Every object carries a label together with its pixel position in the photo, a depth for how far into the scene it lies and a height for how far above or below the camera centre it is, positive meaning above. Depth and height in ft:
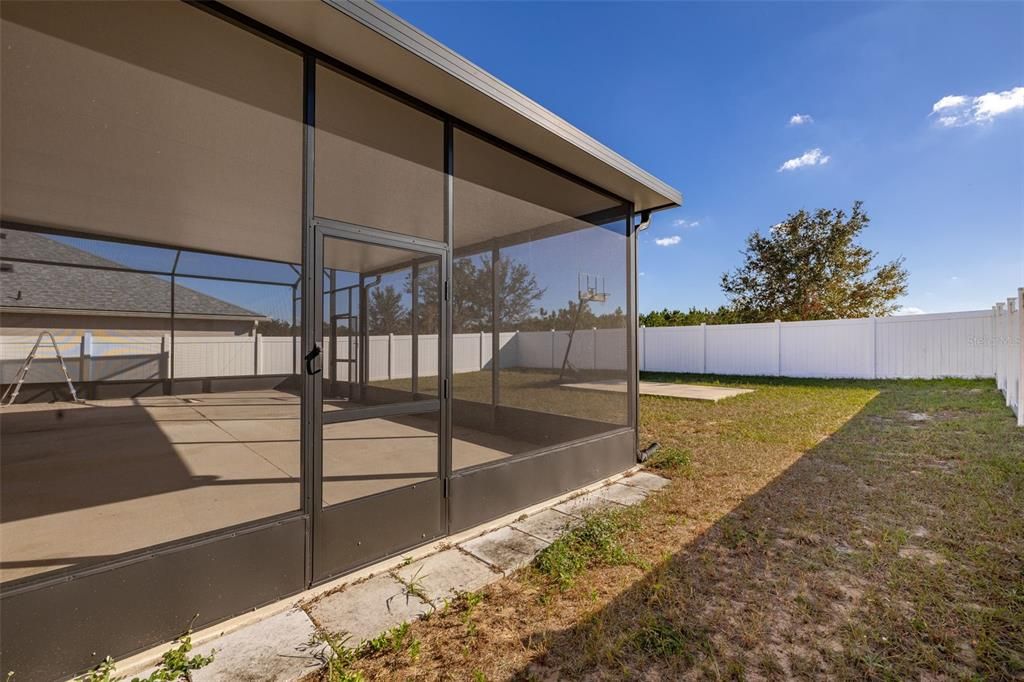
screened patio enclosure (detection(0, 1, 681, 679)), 5.09 +0.52
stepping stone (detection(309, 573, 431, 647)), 5.60 -3.88
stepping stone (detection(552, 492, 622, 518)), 9.62 -3.98
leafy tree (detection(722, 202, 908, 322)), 48.55 +8.40
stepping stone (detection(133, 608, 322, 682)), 4.74 -3.84
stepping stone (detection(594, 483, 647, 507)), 10.36 -3.99
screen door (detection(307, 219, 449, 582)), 6.64 -1.01
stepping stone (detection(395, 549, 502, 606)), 6.49 -3.91
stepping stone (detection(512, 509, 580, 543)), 8.42 -3.96
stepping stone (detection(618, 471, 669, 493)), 11.30 -3.98
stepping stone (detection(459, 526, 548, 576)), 7.30 -3.93
